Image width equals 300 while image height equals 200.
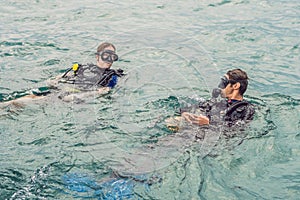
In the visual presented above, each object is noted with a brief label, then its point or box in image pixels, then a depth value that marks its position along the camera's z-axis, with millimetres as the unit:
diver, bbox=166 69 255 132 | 5852
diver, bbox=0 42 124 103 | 7254
